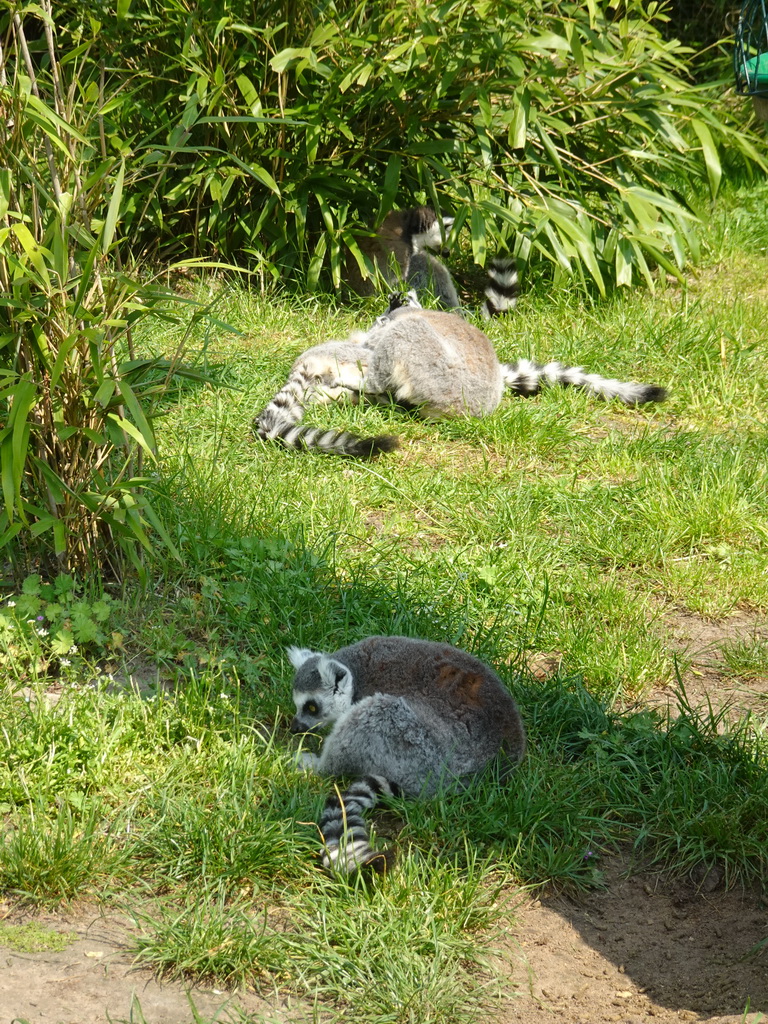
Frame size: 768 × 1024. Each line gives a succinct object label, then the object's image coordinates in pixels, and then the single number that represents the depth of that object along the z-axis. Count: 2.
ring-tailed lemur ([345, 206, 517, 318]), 6.70
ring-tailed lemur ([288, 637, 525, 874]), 2.90
